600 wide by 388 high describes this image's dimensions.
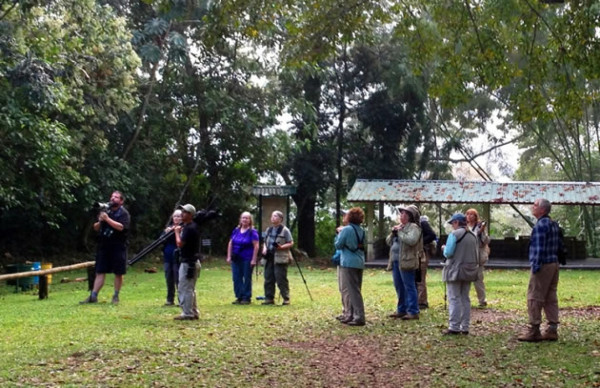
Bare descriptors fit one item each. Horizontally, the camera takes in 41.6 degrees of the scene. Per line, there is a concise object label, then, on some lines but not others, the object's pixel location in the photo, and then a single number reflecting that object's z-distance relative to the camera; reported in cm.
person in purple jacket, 1334
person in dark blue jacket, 1278
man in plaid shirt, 910
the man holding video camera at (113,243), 1265
